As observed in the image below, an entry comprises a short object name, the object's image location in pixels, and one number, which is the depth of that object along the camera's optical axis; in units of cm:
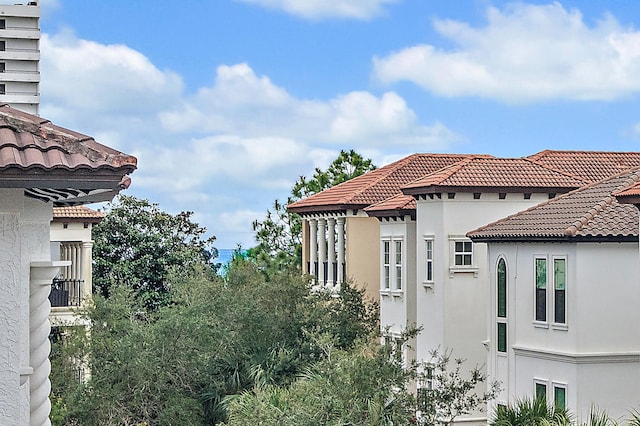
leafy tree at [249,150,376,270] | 6588
